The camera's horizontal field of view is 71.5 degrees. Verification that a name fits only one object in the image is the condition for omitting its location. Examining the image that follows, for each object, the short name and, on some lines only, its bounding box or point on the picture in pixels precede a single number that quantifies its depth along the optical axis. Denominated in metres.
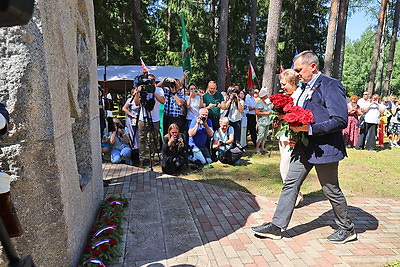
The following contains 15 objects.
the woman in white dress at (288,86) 3.57
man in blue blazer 2.69
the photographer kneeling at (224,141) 6.55
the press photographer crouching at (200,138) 6.27
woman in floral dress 8.97
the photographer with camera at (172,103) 6.34
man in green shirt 7.30
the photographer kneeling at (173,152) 5.47
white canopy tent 12.23
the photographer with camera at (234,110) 7.29
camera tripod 5.87
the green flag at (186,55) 9.79
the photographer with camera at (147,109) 5.54
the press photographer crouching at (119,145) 6.06
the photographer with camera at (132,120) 6.43
